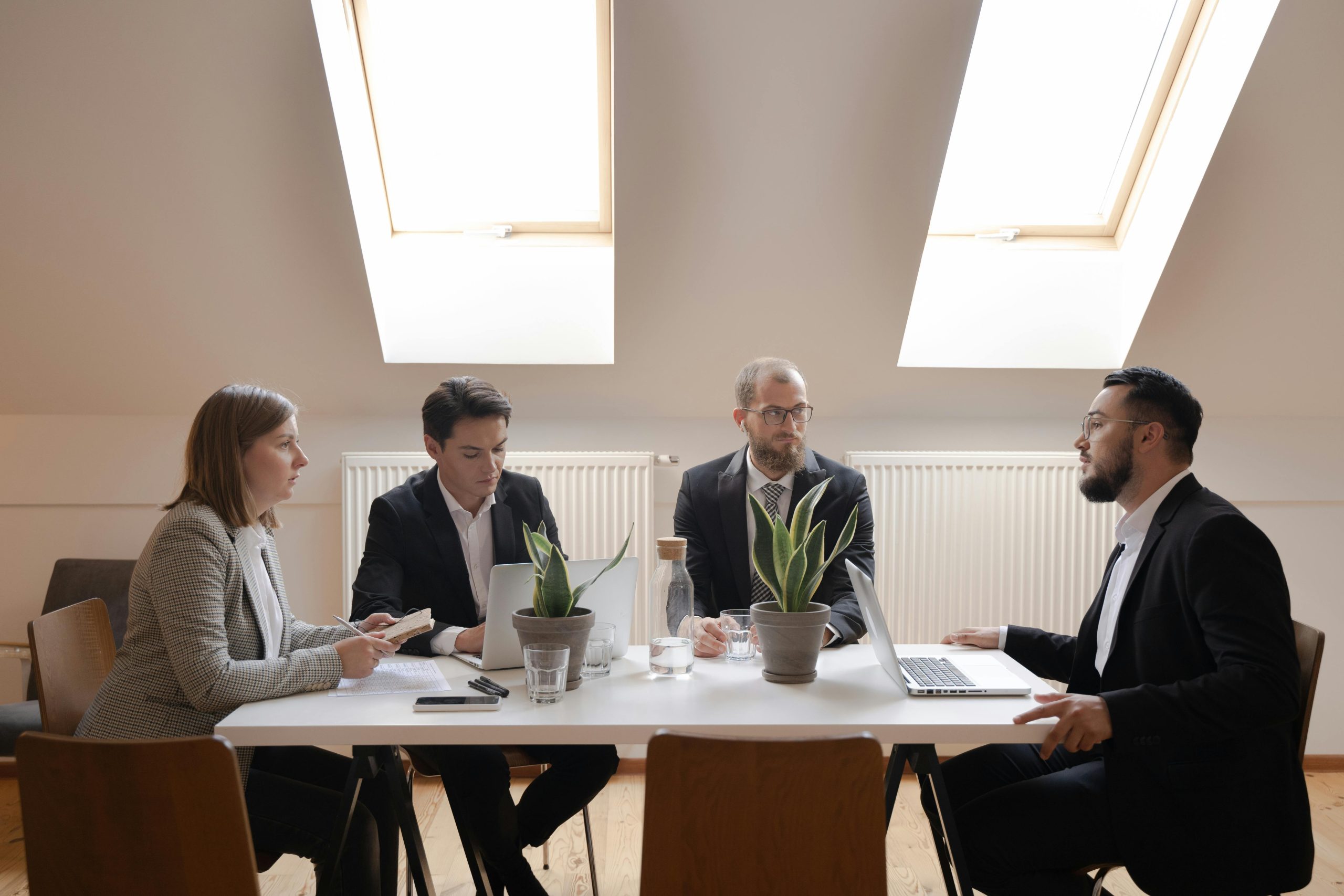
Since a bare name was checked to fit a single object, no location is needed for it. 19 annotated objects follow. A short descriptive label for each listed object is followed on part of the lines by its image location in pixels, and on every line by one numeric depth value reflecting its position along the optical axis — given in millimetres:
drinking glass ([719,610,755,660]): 1962
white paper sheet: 1718
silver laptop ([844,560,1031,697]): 1684
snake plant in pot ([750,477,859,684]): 1769
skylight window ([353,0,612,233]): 3004
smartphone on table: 1582
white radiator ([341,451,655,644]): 3324
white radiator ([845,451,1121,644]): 3398
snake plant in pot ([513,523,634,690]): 1725
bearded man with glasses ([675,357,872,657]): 2555
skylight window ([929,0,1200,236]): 3037
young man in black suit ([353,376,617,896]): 2123
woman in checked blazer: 1661
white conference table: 1498
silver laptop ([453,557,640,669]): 1825
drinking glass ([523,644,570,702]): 1624
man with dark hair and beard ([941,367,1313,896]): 1565
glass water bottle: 1832
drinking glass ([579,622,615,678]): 1812
